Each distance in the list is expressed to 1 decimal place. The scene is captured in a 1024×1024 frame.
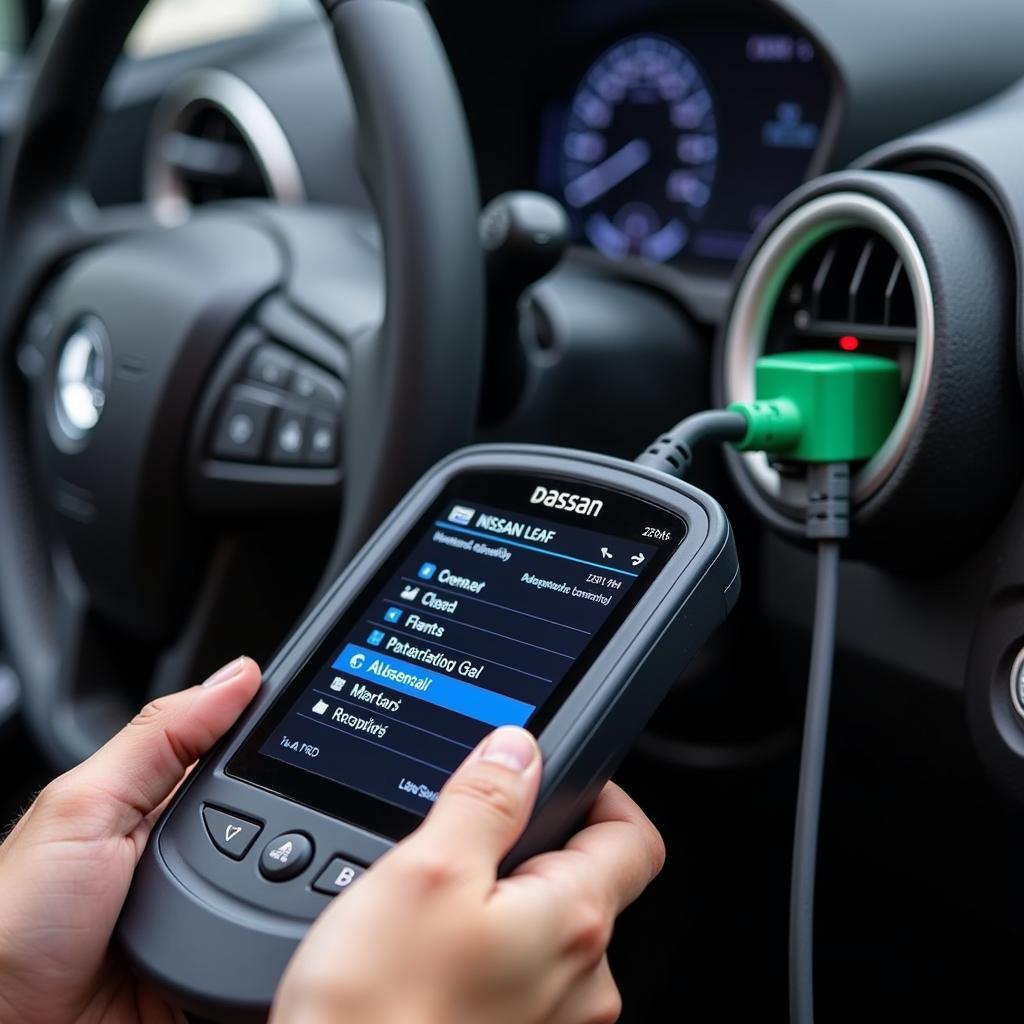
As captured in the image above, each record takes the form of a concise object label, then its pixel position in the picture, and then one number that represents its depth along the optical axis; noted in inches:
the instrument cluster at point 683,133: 38.9
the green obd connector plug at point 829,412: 26.3
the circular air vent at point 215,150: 45.8
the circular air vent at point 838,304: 25.8
